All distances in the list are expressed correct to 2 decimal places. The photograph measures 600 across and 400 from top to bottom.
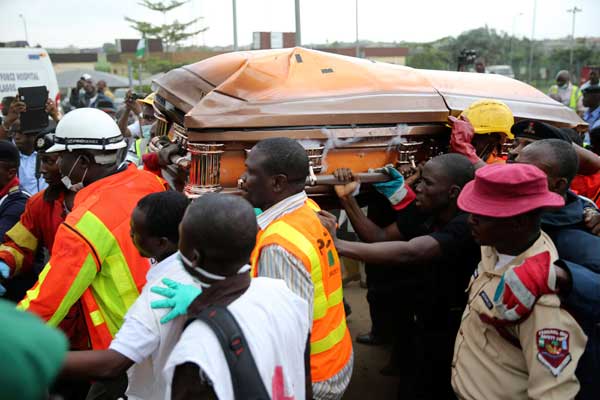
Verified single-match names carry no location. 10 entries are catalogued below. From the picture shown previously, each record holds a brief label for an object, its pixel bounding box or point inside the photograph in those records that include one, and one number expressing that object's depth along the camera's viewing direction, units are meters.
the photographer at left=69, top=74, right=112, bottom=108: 11.91
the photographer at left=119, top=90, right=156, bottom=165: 5.53
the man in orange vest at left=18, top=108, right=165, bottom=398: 2.23
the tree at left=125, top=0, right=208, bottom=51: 33.16
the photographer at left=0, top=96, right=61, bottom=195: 5.14
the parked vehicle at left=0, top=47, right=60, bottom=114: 9.15
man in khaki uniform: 1.81
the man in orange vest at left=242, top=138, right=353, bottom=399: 2.05
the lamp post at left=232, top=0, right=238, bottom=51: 9.83
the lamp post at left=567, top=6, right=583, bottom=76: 27.30
